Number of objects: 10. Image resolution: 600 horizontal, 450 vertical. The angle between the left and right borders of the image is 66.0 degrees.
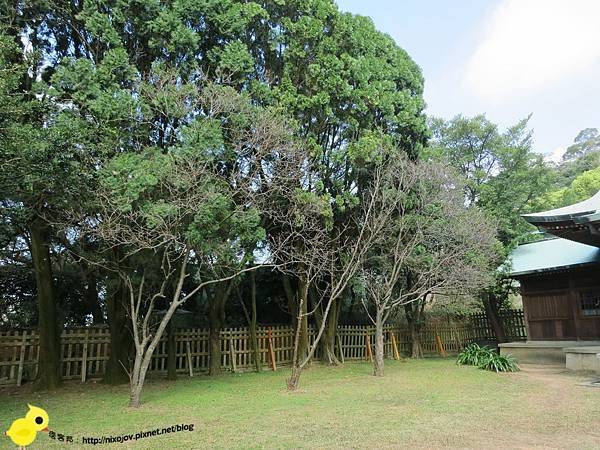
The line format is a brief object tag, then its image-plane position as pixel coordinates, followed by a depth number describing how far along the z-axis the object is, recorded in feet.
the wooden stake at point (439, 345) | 63.24
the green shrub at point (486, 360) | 41.73
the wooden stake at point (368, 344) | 55.91
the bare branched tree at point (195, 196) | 26.25
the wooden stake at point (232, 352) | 45.51
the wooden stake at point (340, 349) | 53.05
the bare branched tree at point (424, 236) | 40.16
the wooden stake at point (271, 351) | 47.30
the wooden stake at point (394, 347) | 56.39
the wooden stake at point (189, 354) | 42.96
